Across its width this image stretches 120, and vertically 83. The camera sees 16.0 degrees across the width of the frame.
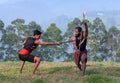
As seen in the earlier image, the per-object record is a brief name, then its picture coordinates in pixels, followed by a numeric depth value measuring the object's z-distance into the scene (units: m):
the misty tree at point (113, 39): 69.12
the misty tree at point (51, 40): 63.00
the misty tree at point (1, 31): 62.62
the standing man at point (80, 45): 14.87
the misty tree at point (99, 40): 66.01
